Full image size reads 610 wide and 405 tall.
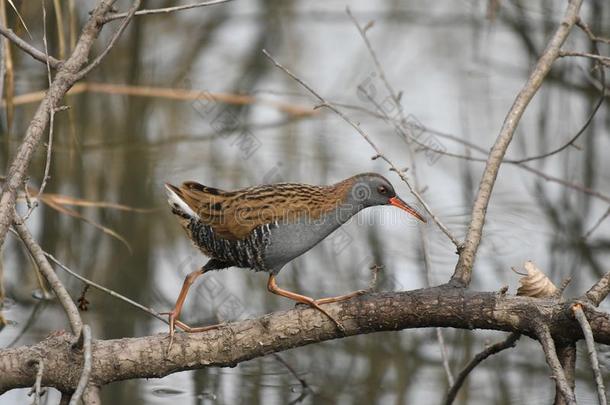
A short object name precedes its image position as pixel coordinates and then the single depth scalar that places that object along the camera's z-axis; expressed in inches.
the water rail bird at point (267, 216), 274.8
